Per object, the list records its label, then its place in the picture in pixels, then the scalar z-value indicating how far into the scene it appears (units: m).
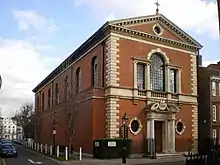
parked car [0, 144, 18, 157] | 24.67
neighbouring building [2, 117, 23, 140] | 116.70
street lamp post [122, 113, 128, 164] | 18.80
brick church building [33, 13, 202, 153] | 24.13
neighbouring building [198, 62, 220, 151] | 32.03
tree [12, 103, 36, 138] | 52.99
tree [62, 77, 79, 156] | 24.57
